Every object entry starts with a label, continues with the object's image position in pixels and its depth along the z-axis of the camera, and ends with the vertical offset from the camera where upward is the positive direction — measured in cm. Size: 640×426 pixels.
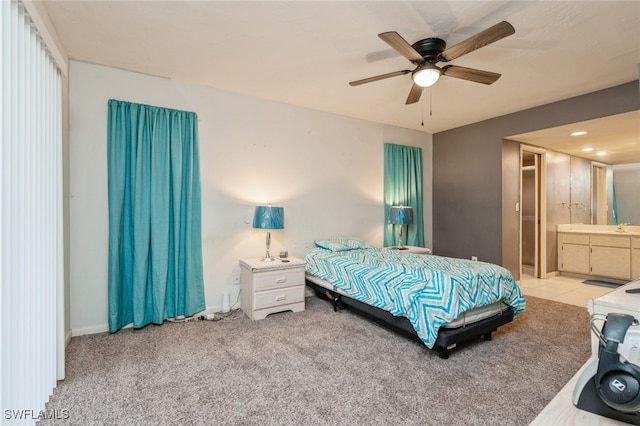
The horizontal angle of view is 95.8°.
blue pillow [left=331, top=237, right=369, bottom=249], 380 -40
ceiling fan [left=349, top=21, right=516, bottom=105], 192 +114
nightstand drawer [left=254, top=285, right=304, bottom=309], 308 -93
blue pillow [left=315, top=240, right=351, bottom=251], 365 -43
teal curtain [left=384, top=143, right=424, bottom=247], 474 +45
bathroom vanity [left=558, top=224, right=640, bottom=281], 439 -65
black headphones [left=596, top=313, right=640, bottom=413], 68 -40
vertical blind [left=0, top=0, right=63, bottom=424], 136 -2
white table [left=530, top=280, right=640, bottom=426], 72 -53
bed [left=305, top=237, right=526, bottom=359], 221 -72
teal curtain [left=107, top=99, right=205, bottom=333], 280 -2
